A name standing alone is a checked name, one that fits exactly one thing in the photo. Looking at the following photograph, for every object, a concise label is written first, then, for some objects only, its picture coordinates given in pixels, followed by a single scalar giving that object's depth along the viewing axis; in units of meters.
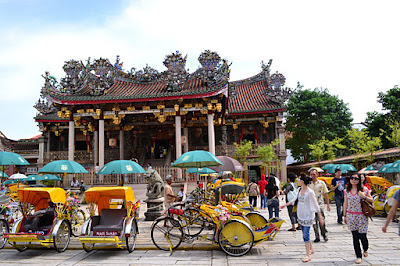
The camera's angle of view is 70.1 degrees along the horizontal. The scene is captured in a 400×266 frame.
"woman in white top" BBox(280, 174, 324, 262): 5.48
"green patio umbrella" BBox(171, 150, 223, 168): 8.48
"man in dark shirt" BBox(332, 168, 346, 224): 9.40
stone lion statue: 10.62
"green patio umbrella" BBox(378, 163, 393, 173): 11.08
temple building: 18.78
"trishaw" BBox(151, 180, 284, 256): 6.02
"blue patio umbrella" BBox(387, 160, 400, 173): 10.59
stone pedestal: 10.68
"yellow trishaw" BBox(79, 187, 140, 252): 6.17
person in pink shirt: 13.26
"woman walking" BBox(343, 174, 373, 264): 5.23
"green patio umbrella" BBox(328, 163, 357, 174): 16.23
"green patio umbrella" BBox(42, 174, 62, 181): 17.79
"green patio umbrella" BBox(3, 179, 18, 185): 21.96
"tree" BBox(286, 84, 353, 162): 31.69
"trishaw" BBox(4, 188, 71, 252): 6.10
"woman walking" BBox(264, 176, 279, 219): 9.20
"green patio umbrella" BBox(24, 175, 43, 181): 19.34
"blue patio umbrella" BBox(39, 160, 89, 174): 9.71
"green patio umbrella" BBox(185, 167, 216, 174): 14.12
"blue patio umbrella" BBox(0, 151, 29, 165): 9.44
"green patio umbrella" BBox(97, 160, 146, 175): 9.37
